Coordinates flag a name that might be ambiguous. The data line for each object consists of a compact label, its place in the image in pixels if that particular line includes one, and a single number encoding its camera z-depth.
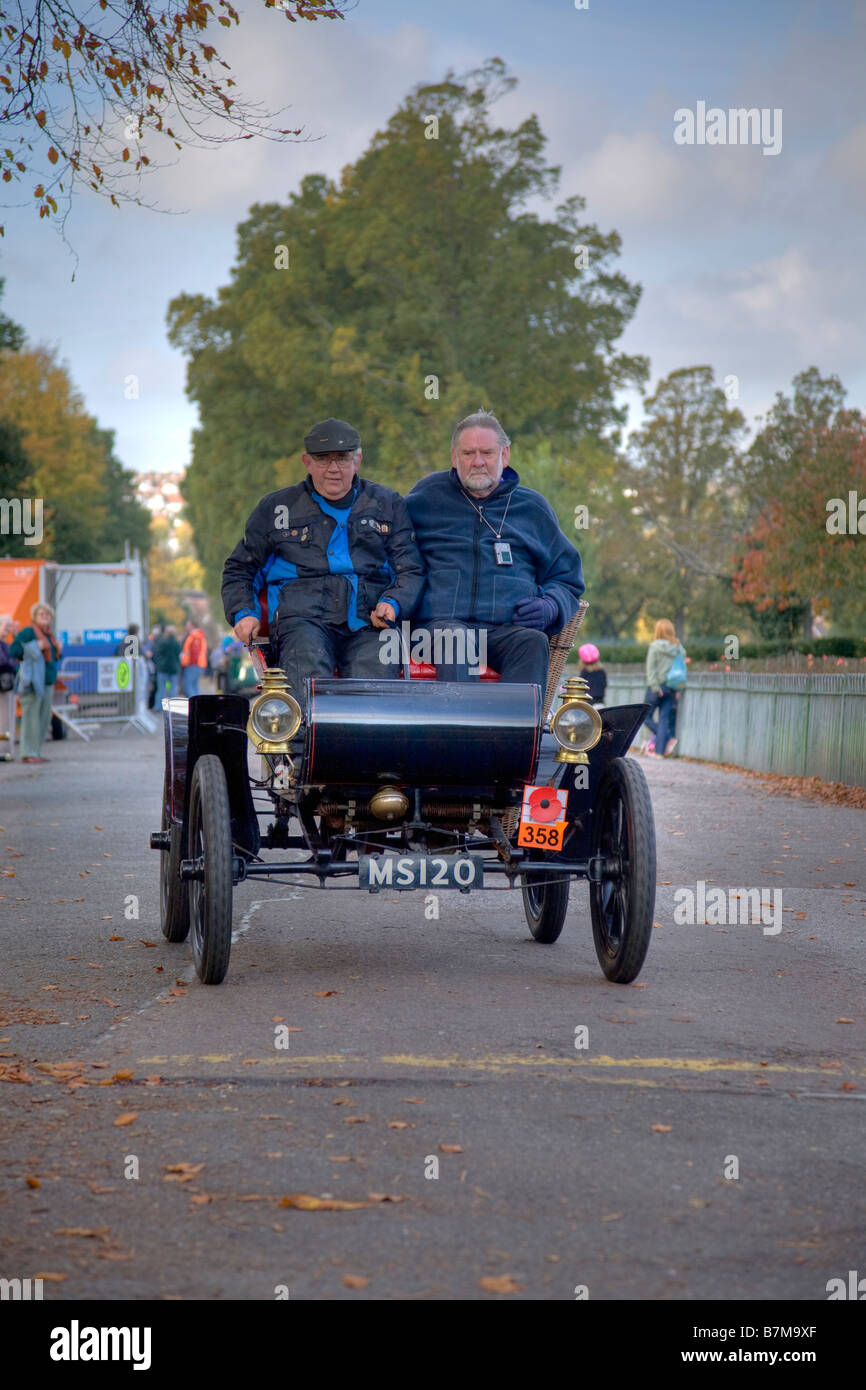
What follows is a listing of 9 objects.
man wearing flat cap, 7.41
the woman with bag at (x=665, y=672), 24.42
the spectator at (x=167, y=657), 37.91
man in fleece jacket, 7.41
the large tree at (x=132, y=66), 9.68
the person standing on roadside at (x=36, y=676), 21.94
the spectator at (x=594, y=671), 23.66
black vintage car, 6.66
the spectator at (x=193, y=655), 32.97
